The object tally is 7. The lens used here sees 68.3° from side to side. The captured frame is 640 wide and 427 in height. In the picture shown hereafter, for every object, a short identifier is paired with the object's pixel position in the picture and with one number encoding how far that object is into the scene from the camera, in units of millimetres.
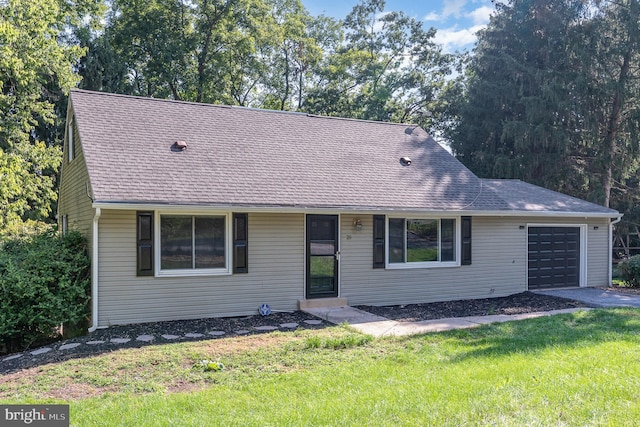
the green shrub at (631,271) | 13188
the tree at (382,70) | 26469
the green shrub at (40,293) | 7160
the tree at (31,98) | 14906
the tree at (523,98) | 20141
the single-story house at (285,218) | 8234
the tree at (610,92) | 18766
